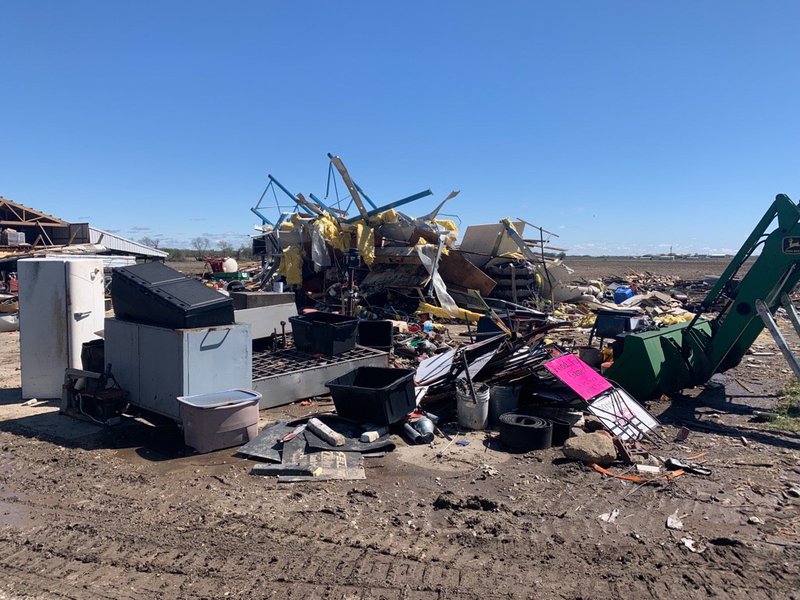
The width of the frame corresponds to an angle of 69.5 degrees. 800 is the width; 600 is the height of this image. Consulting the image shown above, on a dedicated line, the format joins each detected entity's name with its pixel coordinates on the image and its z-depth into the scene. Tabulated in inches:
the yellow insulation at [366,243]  674.2
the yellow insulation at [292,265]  702.5
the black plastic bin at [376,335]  418.6
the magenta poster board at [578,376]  263.1
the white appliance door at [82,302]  300.5
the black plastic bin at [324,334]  344.8
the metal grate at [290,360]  319.9
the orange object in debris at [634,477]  210.5
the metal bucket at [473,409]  266.1
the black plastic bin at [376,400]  251.0
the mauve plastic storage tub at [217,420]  226.8
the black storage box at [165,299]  241.8
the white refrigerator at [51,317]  297.1
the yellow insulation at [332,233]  676.1
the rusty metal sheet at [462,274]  692.1
